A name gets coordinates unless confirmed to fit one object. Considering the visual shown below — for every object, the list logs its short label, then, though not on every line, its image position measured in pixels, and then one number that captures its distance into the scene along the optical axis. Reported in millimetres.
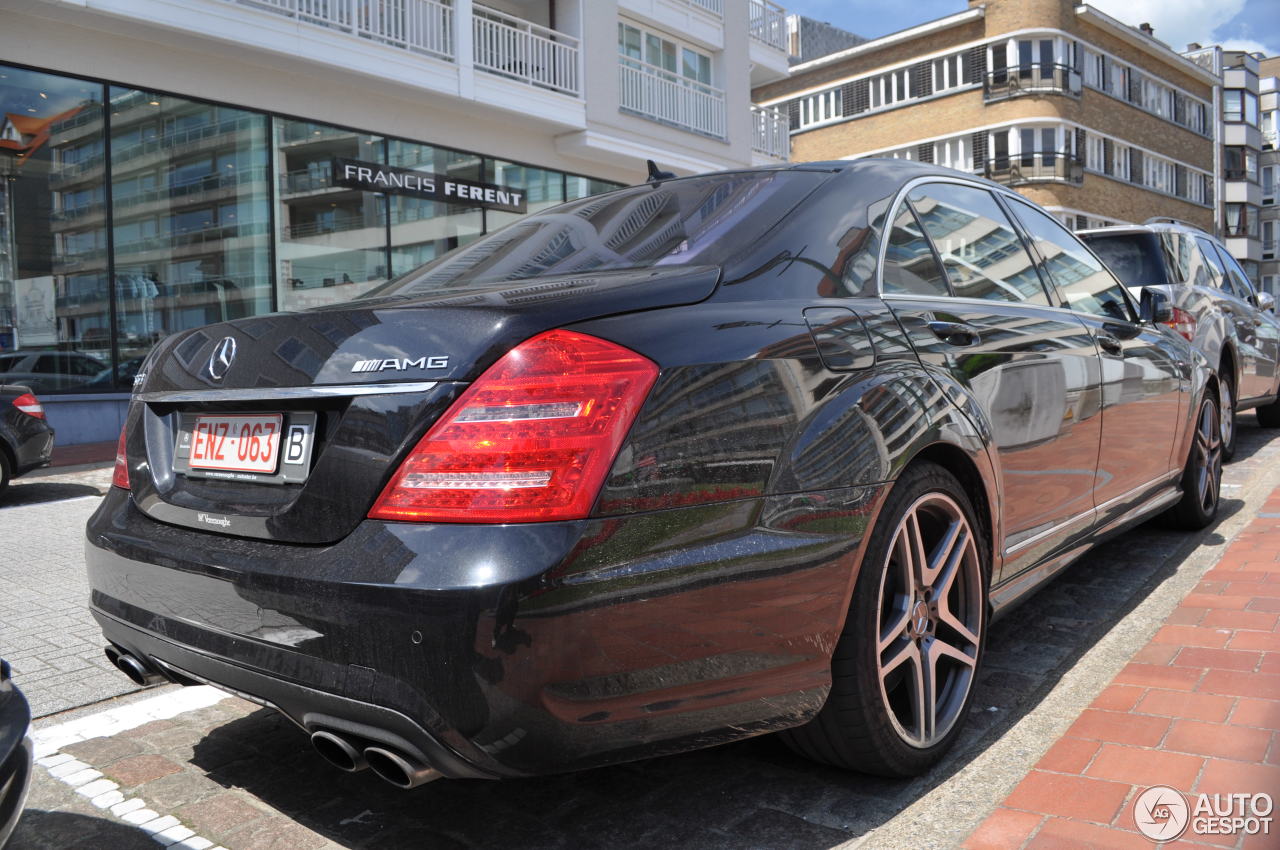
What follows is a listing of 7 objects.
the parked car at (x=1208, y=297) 6691
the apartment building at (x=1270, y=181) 67625
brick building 40469
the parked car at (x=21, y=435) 8508
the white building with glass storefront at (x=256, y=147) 11820
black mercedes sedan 1778
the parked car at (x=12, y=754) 1771
